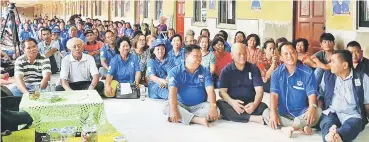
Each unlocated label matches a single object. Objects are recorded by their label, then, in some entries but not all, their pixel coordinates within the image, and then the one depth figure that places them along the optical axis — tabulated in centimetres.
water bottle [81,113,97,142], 305
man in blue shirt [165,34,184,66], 598
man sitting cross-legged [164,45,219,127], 445
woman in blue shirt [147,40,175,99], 582
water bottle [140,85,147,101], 582
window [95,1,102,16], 2210
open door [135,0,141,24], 1603
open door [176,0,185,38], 1244
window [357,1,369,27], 559
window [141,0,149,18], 1512
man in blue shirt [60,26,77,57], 859
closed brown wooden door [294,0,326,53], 660
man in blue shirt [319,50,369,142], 389
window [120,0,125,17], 1817
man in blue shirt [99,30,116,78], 717
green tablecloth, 349
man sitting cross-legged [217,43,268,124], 448
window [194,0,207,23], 1091
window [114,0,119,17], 1916
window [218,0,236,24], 948
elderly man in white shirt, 548
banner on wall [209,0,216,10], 1037
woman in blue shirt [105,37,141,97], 596
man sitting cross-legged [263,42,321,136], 411
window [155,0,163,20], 1391
